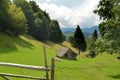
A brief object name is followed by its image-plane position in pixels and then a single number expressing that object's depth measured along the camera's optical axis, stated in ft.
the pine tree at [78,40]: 182.61
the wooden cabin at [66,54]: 117.95
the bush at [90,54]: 180.77
